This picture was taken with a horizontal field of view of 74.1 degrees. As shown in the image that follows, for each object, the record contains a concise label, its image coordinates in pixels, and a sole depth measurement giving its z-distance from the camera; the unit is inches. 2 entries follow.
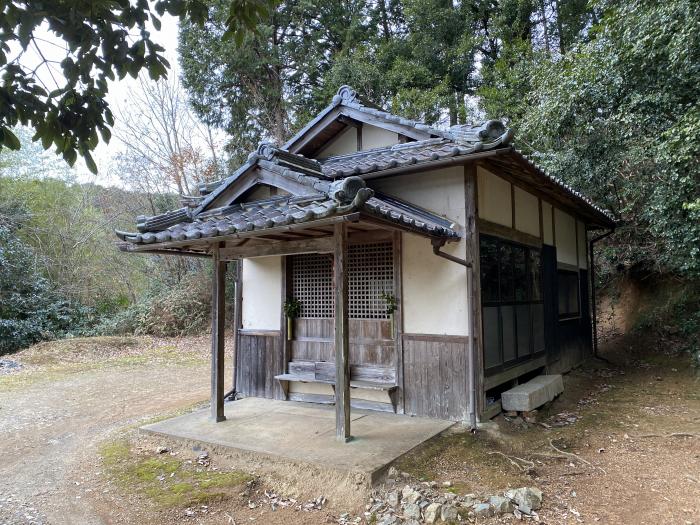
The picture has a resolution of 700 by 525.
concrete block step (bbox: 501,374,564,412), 251.6
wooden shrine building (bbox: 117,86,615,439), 218.4
